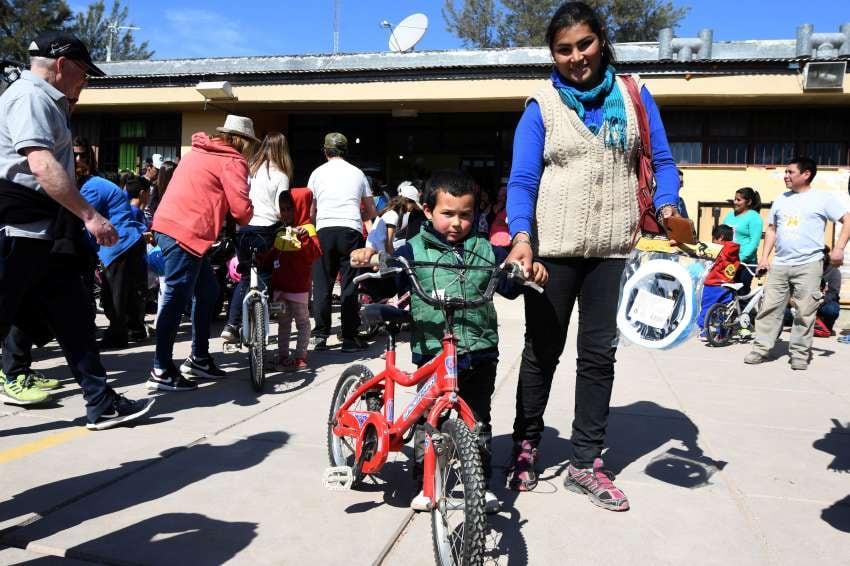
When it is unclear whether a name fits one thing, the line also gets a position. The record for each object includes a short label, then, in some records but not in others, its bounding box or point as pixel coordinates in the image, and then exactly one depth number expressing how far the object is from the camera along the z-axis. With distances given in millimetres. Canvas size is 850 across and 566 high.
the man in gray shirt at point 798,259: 7012
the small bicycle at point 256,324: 5055
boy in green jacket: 2953
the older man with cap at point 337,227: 7000
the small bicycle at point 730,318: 8516
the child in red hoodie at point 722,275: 8844
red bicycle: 2311
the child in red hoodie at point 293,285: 5945
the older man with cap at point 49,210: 3369
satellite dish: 14758
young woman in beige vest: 3156
